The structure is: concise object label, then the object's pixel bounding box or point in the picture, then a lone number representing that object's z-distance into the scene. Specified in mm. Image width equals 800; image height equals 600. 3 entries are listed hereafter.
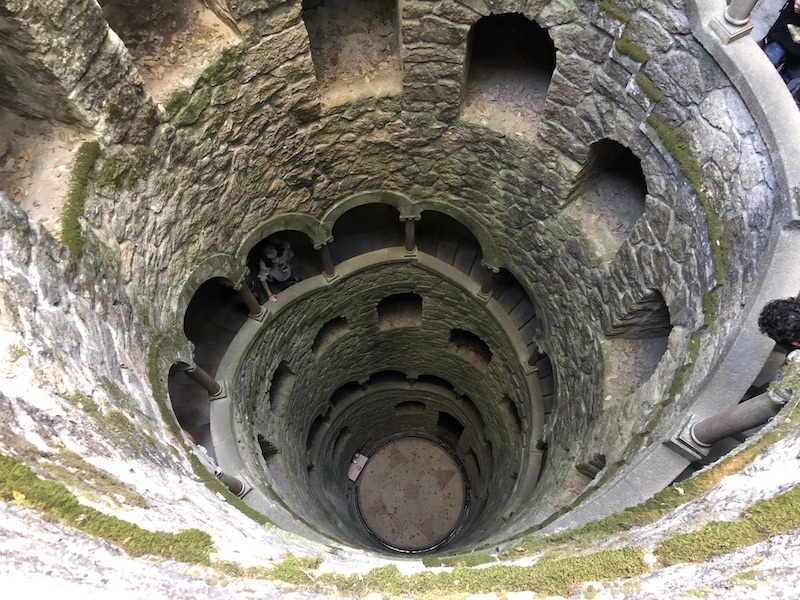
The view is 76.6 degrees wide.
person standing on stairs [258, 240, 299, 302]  8492
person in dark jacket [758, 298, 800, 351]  3311
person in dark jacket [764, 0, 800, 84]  4949
